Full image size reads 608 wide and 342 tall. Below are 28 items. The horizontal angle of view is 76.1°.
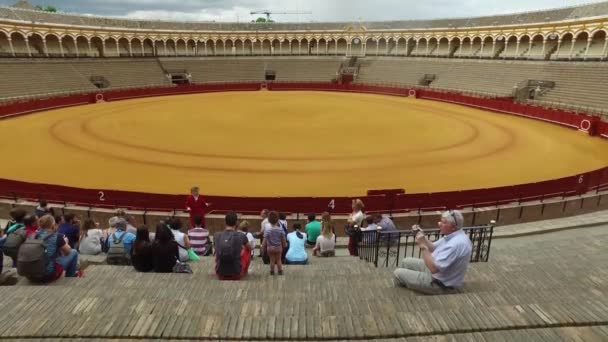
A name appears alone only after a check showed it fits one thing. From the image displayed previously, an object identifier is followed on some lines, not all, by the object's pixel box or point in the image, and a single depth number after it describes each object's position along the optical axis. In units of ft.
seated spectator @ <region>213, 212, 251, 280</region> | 20.04
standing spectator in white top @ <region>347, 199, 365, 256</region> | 31.20
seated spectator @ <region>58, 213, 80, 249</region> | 26.79
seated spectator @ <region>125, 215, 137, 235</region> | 28.25
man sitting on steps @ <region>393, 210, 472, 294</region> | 16.07
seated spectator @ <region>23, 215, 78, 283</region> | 18.03
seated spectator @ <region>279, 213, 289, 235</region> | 30.75
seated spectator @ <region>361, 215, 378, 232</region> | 30.00
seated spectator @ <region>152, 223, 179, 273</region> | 20.68
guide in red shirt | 36.96
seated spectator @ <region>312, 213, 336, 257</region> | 30.25
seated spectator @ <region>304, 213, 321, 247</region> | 33.96
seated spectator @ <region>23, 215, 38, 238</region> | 21.27
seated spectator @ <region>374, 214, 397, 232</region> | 31.56
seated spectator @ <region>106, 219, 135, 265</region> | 24.08
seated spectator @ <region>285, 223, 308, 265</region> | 27.43
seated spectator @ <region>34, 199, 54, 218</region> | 33.55
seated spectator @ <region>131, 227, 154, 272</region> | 20.76
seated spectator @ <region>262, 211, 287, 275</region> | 23.88
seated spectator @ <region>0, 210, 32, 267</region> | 19.95
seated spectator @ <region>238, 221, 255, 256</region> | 25.61
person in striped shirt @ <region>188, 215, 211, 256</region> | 28.99
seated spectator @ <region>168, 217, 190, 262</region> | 24.94
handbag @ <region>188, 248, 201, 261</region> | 26.09
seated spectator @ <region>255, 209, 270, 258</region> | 27.67
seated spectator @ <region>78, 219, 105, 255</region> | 27.35
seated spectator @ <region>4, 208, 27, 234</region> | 22.99
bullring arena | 12.02
